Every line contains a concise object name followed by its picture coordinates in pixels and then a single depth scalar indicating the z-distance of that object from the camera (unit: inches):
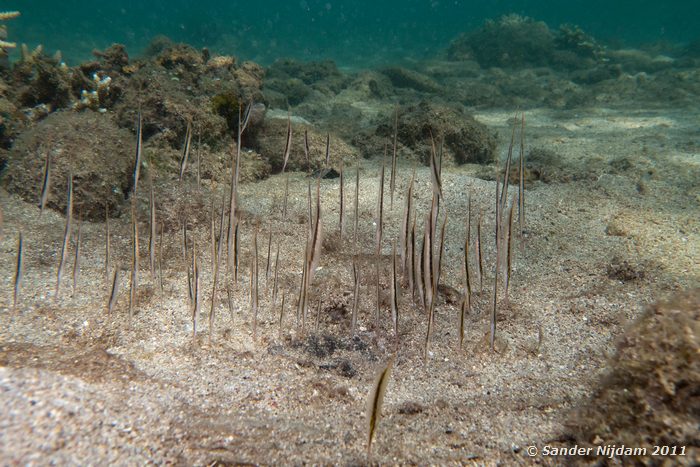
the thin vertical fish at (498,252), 95.2
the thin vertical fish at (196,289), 106.7
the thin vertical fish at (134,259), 106.5
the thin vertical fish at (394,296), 96.8
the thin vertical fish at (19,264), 114.1
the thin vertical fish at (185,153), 111.8
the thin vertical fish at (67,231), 112.9
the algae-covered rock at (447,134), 310.2
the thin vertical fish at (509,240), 101.5
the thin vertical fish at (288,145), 122.0
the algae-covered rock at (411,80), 688.4
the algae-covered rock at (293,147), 295.0
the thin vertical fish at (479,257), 103.9
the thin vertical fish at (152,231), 106.9
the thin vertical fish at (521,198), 102.9
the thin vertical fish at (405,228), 97.7
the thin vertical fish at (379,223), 92.1
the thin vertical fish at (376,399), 58.6
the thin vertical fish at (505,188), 97.6
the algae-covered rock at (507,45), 936.9
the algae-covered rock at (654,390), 65.0
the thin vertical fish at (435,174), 93.0
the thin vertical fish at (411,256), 106.3
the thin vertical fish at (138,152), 102.5
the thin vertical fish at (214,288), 109.7
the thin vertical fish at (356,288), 108.1
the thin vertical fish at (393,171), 99.8
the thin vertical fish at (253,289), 116.8
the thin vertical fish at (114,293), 112.5
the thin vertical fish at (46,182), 115.5
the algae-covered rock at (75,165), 212.5
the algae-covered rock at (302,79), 601.6
